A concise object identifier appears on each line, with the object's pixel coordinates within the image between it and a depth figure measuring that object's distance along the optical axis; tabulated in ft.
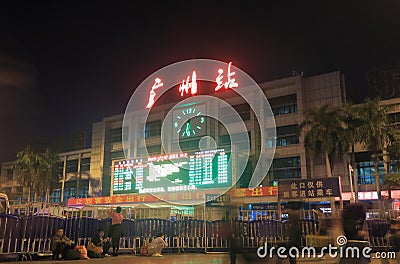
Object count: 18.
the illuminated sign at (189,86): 146.92
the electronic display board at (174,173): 94.79
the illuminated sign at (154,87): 148.77
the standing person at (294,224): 29.32
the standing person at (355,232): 21.25
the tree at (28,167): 174.50
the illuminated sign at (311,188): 65.67
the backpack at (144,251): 52.49
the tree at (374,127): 106.52
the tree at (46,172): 178.19
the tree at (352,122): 108.99
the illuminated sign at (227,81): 139.33
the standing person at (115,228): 48.14
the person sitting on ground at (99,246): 45.91
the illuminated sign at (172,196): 100.83
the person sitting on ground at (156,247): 51.39
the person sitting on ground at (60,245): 43.29
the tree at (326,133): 110.83
